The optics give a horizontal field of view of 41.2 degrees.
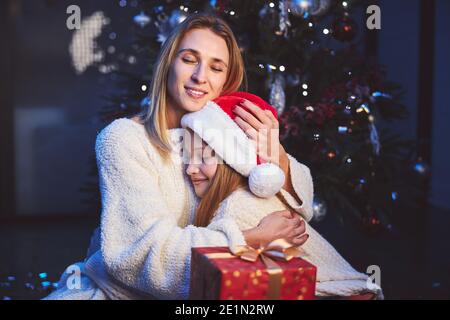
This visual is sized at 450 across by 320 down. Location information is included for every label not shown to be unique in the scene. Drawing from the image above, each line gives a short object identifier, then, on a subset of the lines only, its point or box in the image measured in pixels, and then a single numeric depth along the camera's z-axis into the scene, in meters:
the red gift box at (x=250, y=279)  1.29
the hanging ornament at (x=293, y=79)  3.16
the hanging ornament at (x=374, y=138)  3.08
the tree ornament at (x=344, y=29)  2.94
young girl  1.69
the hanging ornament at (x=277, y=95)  2.87
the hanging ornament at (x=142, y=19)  3.29
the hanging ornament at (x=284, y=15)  2.85
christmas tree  2.96
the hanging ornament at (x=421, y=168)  3.40
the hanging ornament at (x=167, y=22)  2.93
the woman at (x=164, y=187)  1.55
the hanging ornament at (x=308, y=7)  2.84
